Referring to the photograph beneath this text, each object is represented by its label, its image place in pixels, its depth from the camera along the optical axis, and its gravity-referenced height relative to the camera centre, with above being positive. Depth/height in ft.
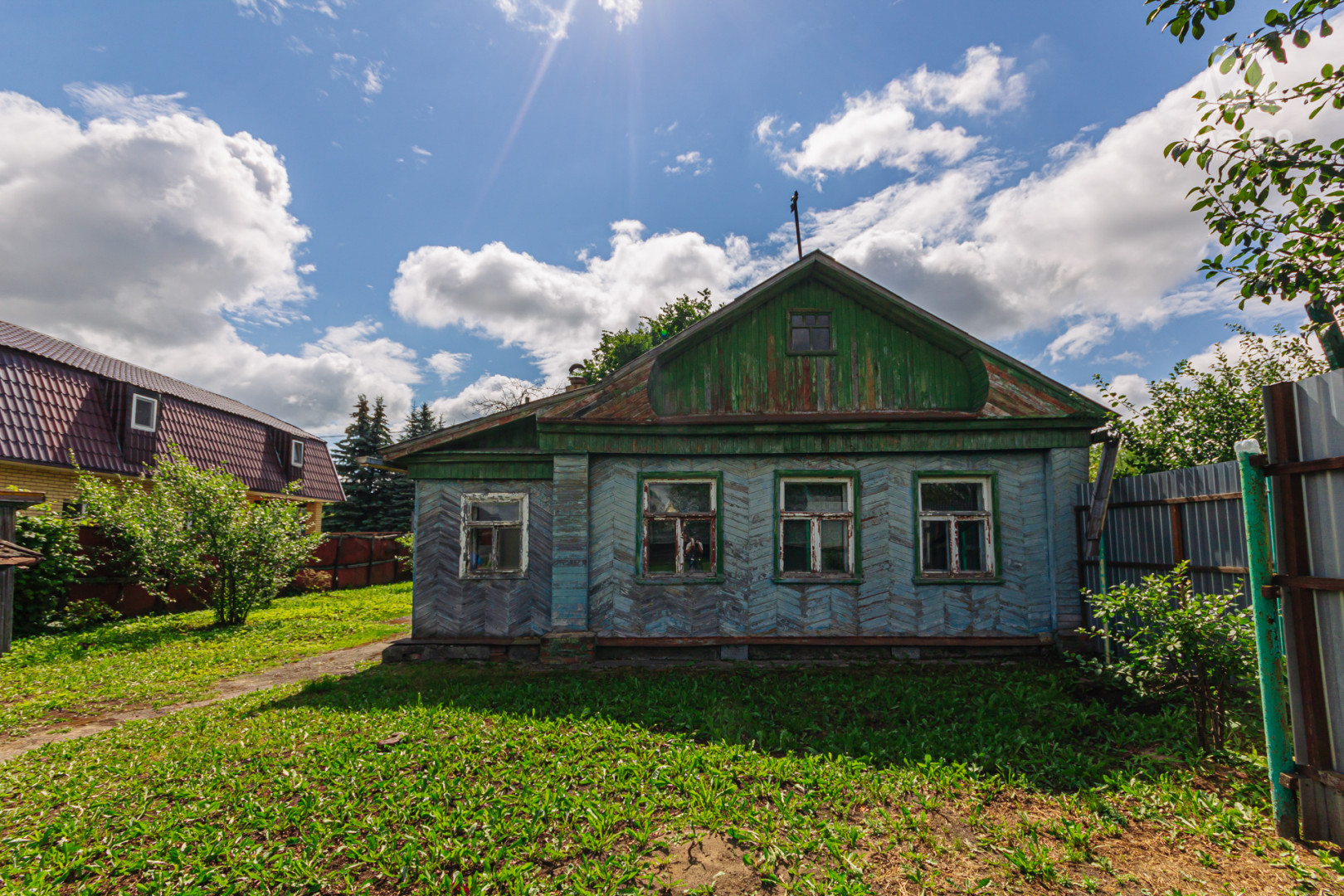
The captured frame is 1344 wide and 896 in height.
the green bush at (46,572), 39.29 -3.10
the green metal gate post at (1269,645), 12.62 -2.67
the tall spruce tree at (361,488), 103.09 +6.02
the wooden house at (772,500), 29.99 +1.02
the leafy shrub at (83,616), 41.01 -6.23
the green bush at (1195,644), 16.14 -3.41
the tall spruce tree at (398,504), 102.63 +3.10
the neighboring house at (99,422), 47.29 +9.47
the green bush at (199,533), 43.52 -0.69
